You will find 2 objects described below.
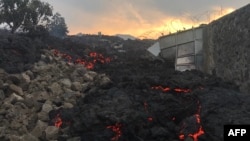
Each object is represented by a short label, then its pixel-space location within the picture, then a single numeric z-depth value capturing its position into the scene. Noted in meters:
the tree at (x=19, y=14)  31.83
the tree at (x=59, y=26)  51.72
